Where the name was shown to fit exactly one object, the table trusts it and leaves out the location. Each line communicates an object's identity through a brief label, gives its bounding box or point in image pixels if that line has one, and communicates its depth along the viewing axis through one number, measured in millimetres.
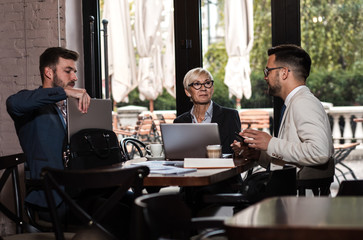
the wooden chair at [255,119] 4180
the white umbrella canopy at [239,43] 4219
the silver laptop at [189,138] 3121
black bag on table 2865
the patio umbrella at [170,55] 4445
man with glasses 2764
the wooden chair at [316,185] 2855
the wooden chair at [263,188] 2328
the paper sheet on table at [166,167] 2524
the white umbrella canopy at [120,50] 4637
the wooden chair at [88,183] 2018
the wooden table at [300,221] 1231
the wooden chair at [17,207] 2541
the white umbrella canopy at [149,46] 4531
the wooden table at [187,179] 2391
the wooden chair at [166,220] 1555
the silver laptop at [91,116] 2887
